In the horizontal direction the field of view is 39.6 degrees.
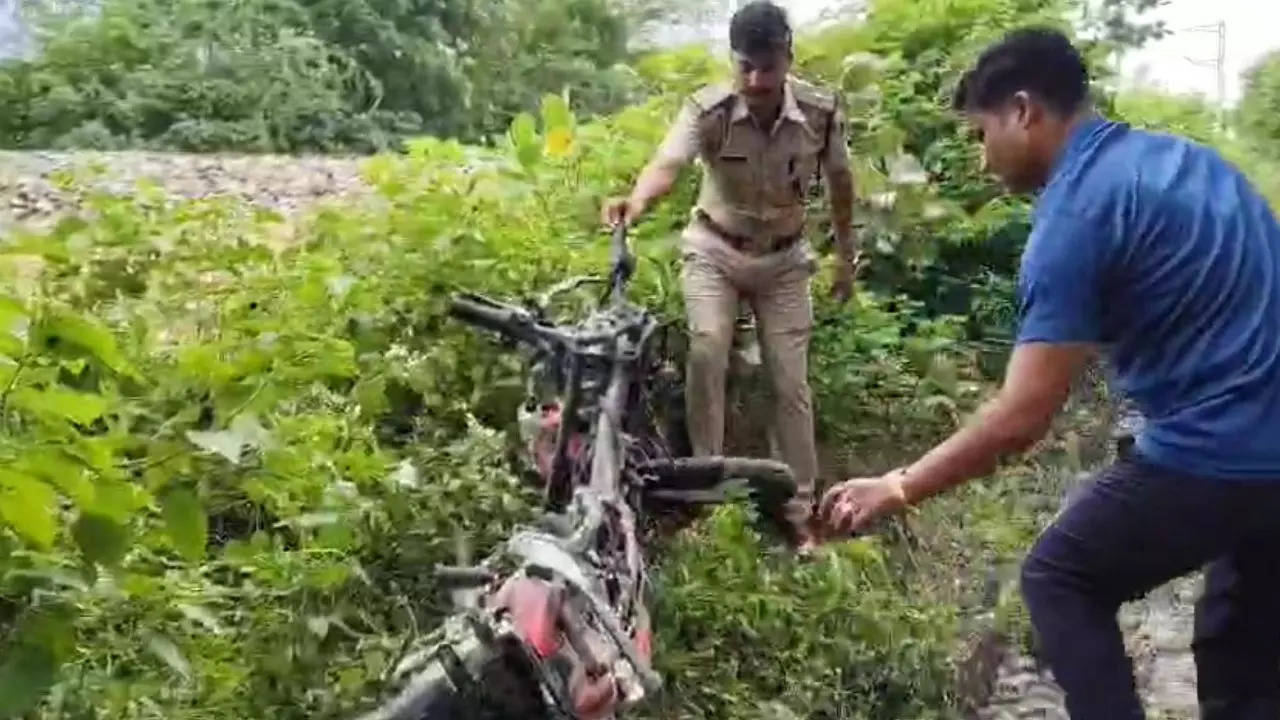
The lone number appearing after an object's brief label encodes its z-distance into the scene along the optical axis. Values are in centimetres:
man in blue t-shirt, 314
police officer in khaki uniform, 565
